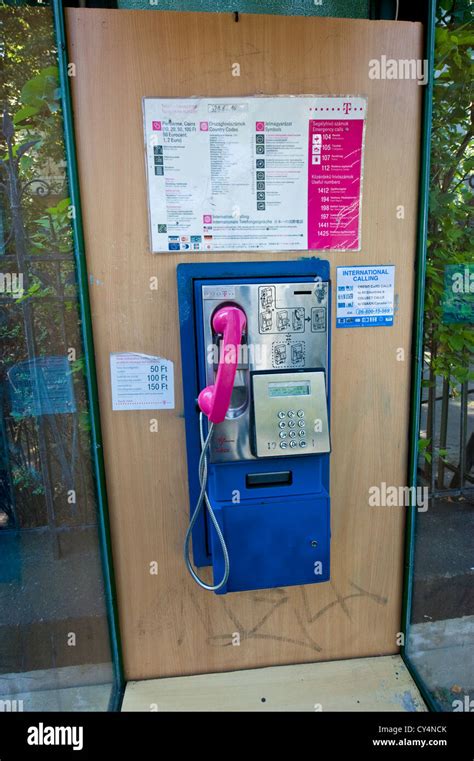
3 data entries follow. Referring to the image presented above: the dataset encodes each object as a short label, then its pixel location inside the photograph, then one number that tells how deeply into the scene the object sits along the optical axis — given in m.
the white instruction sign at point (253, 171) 1.57
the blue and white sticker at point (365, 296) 1.71
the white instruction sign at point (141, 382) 1.68
